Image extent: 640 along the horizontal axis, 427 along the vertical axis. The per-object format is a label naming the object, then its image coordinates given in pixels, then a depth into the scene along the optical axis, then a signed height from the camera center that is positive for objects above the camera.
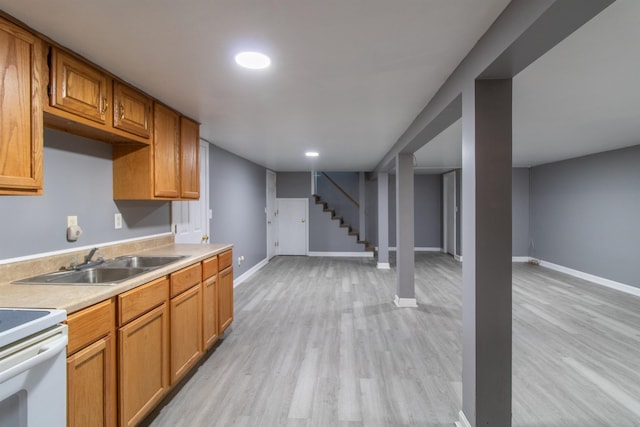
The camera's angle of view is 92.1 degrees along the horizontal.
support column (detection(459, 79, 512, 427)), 1.63 -0.20
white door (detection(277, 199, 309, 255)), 8.09 -0.29
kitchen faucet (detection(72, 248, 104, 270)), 1.96 -0.30
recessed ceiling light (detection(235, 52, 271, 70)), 1.78 +0.94
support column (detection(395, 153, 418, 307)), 4.01 -0.09
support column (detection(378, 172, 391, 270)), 6.20 -0.11
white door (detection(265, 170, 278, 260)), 7.41 +0.00
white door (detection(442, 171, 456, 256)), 7.90 +0.14
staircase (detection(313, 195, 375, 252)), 8.08 -0.25
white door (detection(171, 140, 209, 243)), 3.39 +0.02
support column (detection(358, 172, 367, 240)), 7.95 +0.20
